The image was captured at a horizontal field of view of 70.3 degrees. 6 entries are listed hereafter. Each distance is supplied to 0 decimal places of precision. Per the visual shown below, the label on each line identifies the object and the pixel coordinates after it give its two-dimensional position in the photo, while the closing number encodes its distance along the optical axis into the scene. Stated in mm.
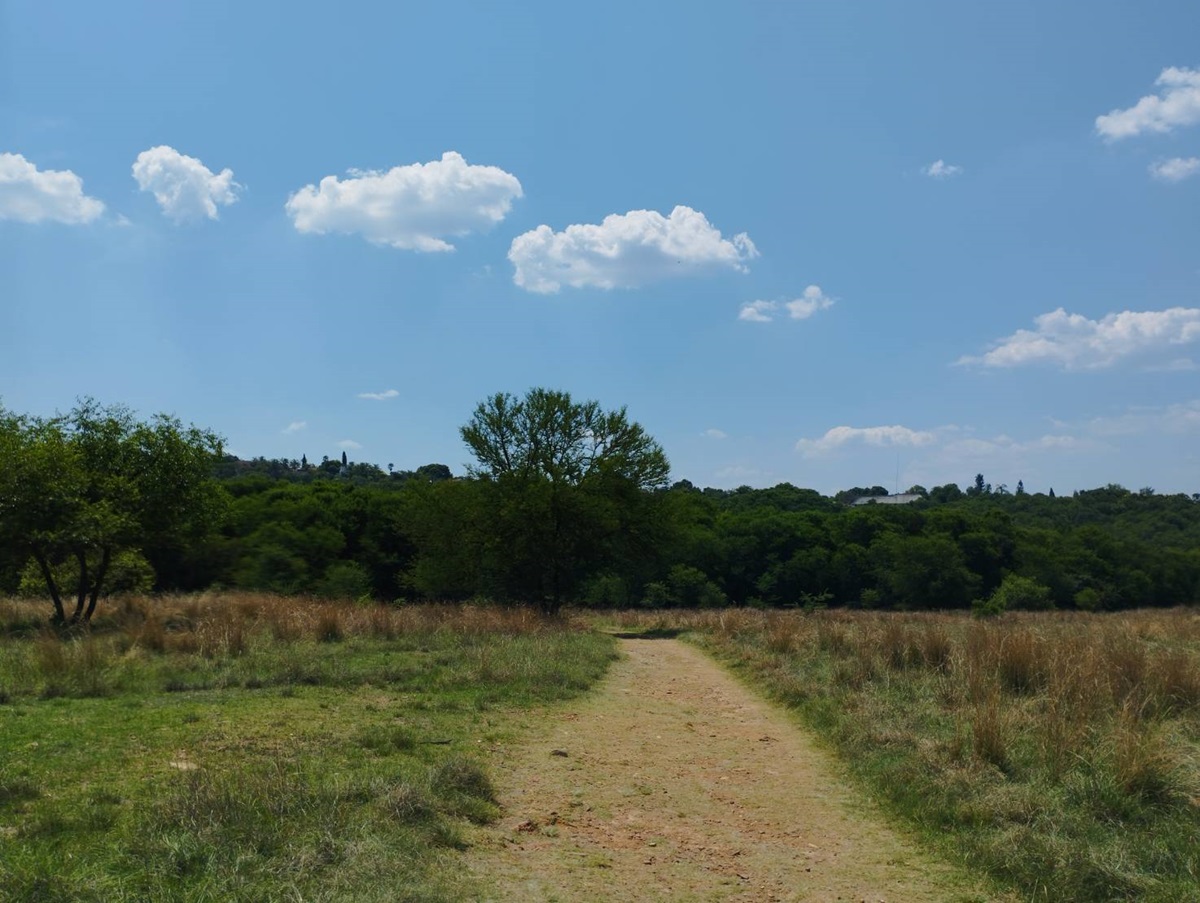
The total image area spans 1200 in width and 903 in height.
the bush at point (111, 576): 22547
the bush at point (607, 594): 44469
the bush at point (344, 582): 31166
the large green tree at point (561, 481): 30891
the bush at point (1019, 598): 41425
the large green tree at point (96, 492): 18594
